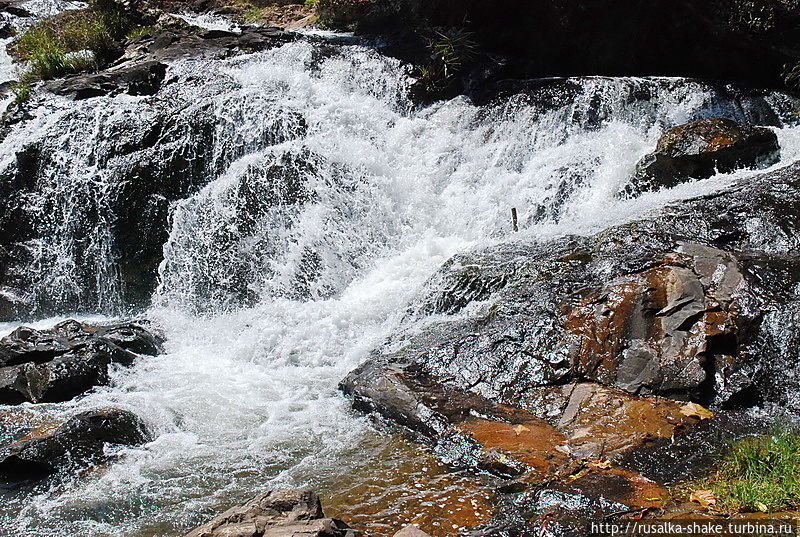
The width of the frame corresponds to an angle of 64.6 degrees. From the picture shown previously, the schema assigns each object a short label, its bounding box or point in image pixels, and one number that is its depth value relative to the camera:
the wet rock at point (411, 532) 3.72
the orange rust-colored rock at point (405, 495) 4.11
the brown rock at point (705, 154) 8.92
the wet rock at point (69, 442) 5.21
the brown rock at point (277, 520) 3.44
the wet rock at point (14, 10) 17.70
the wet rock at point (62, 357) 6.81
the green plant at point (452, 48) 12.38
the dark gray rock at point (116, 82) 12.33
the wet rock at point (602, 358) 4.43
